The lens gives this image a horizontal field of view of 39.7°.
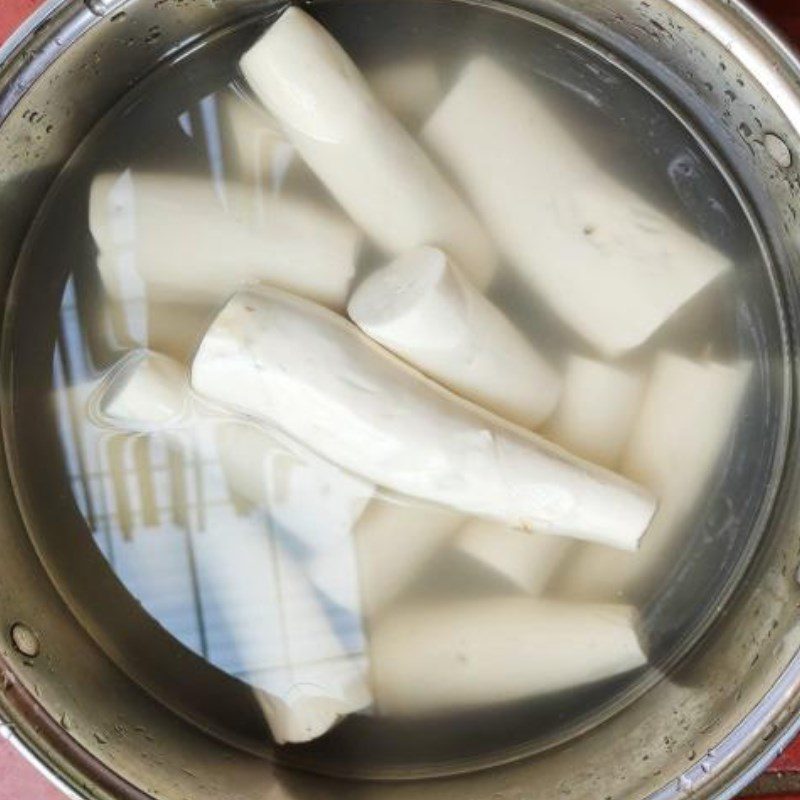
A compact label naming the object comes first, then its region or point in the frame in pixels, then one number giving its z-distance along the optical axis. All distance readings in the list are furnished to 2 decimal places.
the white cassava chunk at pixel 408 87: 0.75
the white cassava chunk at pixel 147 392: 0.72
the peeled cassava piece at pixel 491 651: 0.74
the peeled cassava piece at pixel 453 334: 0.68
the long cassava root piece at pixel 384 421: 0.67
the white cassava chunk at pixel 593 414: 0.73
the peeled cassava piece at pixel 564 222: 0.73
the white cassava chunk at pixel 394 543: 0.74
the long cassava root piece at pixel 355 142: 0.70
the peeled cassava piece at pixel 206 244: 0.72
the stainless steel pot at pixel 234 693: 0.65
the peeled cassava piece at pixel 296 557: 0.74
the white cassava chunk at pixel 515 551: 0.73
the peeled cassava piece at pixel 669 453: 0.74
